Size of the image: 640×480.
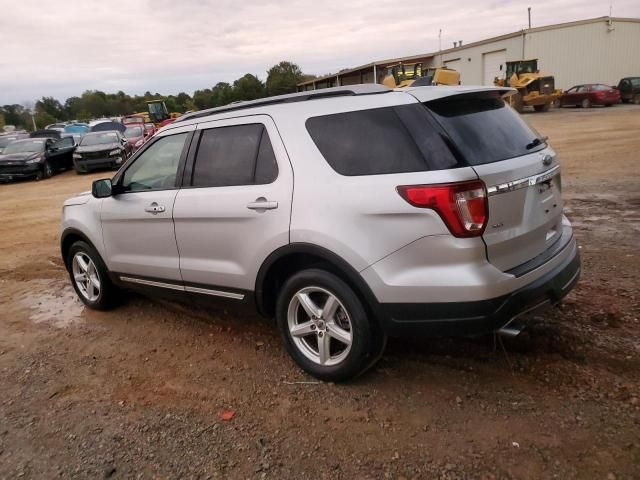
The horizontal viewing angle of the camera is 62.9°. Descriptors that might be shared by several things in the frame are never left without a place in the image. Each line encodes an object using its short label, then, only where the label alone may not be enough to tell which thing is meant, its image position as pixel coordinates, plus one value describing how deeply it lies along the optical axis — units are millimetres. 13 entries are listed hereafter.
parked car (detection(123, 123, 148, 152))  21250
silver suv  2803
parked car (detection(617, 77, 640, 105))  30594
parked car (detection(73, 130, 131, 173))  18469
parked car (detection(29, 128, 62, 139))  29328
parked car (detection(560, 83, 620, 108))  29797
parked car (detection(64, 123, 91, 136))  34531
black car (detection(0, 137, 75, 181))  18062
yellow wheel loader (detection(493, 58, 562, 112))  29453
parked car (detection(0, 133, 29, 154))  24930
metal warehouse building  35562
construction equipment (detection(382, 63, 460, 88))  23603
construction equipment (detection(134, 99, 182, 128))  34562
